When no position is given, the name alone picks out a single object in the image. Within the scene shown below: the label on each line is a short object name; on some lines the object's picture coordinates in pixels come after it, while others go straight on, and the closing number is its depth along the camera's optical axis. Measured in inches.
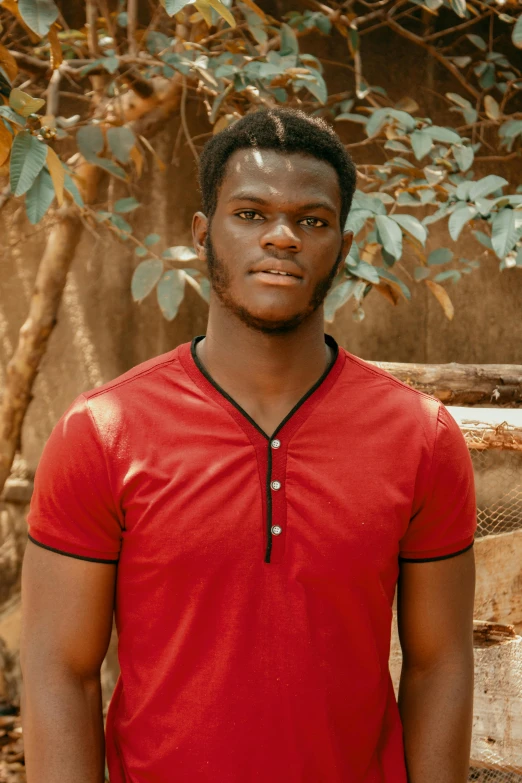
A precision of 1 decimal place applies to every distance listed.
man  53.4
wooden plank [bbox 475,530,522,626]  94.3
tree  97.3
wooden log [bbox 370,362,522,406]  100.6
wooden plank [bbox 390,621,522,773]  79.6
